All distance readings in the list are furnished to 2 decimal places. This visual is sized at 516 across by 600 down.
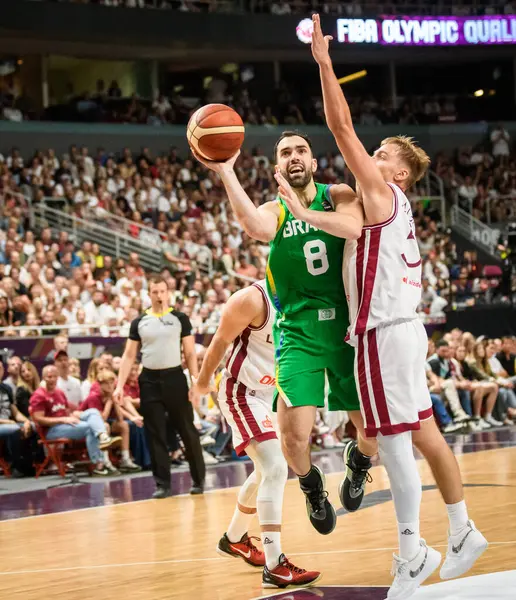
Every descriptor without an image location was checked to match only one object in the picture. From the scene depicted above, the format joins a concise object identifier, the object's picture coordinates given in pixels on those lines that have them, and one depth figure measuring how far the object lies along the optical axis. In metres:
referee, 10.16
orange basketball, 5.46
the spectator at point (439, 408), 15.38
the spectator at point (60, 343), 12.84
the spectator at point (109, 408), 12.29
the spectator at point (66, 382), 12.41
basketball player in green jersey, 5.44
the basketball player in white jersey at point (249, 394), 6.32
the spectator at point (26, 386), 12.38
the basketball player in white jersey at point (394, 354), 4.99
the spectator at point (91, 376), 12.54
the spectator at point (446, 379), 15.73
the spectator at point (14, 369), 12.45
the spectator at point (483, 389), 16.23
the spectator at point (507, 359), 17.34
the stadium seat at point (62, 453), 11.73
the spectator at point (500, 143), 28.44
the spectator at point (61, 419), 11.73
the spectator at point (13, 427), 11.93
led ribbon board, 26.84
